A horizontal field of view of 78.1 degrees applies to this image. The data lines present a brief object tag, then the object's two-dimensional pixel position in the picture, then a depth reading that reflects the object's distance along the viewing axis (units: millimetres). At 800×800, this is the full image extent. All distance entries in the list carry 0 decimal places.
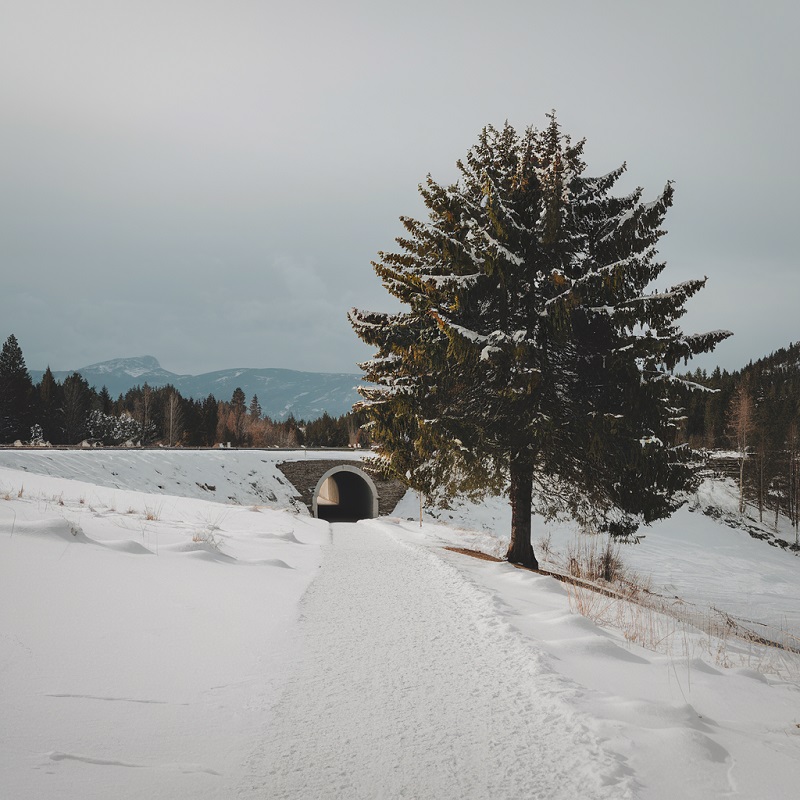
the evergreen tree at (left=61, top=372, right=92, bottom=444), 61625
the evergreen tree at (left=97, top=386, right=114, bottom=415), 75594
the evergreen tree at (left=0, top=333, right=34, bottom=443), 55344
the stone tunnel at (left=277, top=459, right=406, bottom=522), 34469
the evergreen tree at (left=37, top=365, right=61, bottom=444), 59844
